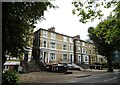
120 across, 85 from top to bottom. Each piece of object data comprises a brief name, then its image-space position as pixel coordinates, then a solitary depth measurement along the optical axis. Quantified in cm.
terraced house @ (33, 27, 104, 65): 1742
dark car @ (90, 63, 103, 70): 1942
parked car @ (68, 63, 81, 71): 1688
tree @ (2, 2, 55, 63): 502
